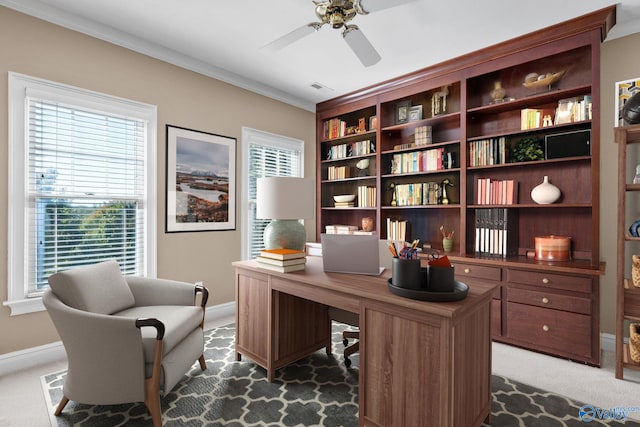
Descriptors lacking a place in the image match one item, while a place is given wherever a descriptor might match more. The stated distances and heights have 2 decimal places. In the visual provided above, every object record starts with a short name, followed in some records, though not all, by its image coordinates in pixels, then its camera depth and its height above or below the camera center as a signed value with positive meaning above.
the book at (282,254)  2.13 -0.28
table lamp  2.23 +0.03
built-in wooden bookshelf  2.67 +0.59
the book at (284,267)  2.12 -0.37
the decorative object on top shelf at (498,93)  3.30 +1.19
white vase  2.96 +0.18
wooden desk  1.39 -0.62
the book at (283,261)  2.13 -0.33
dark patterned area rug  1.84 -1.15
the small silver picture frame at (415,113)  3.88 +1.18
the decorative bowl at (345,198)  4.49 +0.19
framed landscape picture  3.27 +0.32
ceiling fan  1.98 +1.22
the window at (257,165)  3.95 +0.60
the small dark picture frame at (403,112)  4.05 +1.24
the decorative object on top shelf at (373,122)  4.20 +1.16
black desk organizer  1.45 -0.33
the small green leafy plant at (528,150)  3.05 +0.58
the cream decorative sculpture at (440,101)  3.74 +1.26
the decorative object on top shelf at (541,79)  2.95 +1.21
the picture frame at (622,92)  2.73 +1.01
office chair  2.38 -0.79
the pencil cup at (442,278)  1.49 -0.30
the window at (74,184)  2.43 +0.23
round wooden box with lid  2.86 -0.31
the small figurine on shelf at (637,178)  2.41 +0.26
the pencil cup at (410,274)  1.54 -0.29
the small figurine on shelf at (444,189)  3.68 +0.26
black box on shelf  2.76 +0.59
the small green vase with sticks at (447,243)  3.53 -0.33
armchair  1.70 -0.74
